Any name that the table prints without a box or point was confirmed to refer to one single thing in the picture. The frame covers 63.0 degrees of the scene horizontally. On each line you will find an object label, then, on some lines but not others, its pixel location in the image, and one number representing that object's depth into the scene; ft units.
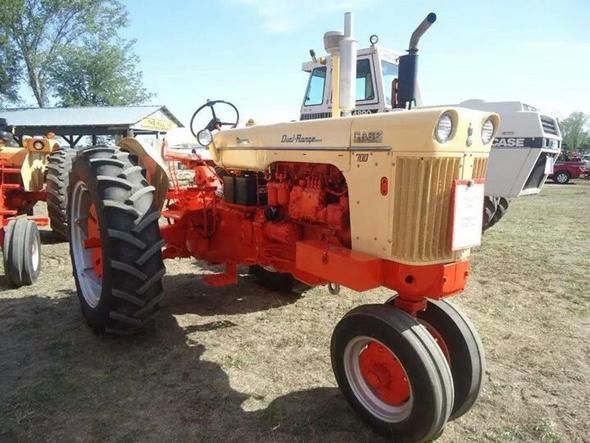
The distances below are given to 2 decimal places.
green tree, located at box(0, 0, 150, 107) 109.40
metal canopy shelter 83.82
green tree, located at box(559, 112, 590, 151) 246.72
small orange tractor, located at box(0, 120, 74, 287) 20.81
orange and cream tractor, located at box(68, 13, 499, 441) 7.22
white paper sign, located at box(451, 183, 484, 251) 7.34
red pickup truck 77.77
